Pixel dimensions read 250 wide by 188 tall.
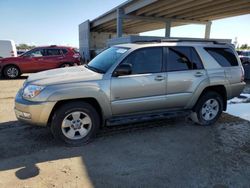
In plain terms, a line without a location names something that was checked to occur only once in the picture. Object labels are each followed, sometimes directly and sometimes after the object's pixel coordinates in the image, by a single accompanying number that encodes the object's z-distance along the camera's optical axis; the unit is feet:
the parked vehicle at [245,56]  46.80
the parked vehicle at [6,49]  36.75
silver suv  10.64
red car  32.62
